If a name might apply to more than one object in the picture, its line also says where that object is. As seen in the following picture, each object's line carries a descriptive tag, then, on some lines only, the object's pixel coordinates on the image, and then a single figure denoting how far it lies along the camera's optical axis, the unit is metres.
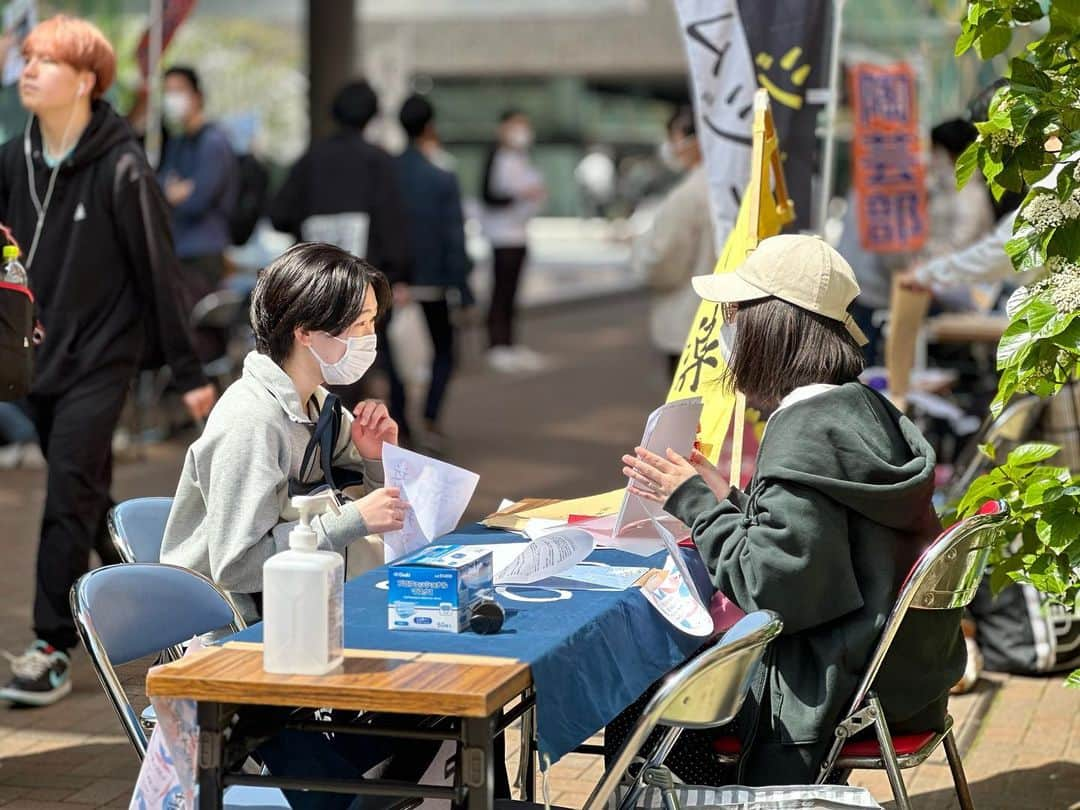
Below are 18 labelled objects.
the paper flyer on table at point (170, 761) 5.75
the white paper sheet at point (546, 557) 7.04
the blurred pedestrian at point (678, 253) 16.25
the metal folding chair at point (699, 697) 5.76
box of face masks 6.17
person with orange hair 10.88
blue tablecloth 5.93
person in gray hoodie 7.39
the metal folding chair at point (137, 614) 6.68
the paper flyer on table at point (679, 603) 6.97
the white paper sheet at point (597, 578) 7.08
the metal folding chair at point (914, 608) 6.96
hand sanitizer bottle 5.58
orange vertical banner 17.55
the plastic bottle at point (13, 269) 9.68
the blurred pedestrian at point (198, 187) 20.87
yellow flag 9.14
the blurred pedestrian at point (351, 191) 18.52
